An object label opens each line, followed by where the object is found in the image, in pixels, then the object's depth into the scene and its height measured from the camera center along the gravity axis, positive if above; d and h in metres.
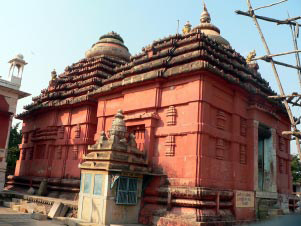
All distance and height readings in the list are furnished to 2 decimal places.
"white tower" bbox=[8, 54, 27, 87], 19.34 +6.50
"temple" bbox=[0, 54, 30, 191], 17.23 +3.40
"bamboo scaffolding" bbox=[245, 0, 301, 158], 9.02 +4.08
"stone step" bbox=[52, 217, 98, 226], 10.19 -1.71
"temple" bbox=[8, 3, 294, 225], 10.37 +1.36
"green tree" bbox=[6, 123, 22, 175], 28.27 +1.57
